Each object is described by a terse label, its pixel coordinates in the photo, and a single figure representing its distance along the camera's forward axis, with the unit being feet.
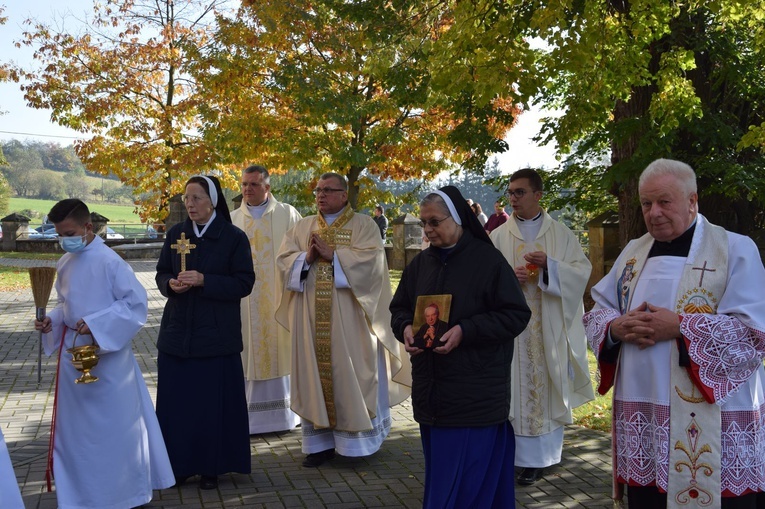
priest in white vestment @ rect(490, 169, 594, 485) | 21.72
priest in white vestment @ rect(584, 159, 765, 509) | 12.78
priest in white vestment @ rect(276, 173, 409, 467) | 22.95
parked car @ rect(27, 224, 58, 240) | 168.45
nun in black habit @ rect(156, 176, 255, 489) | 20.29
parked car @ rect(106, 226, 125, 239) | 162.40
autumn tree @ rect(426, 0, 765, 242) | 26.91
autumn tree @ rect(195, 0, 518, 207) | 53.98
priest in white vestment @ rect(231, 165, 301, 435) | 26.61
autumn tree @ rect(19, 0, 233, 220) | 90.43
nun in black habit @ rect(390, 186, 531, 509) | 14.88
